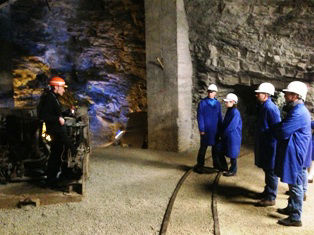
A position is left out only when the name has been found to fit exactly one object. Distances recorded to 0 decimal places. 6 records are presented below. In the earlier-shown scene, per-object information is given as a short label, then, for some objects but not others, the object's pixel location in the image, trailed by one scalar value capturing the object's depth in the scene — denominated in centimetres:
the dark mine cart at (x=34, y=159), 582
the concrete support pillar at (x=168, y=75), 913
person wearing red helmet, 569
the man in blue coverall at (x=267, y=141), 555
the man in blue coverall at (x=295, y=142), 467
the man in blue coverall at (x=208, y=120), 738
